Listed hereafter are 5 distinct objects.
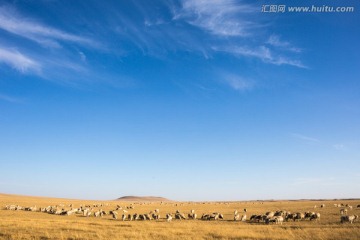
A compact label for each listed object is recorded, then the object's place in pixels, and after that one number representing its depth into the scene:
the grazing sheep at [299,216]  33.34
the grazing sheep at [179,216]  37.12
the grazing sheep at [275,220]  29.91
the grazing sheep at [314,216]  33.12
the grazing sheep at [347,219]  29.45
